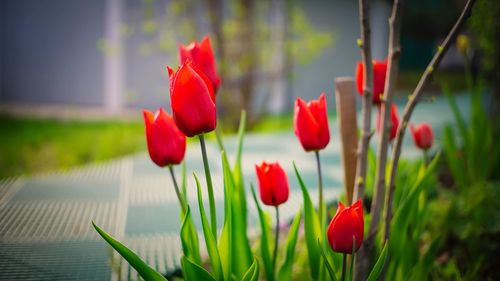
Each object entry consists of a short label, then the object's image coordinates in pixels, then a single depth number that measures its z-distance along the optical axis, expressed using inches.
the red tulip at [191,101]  34.9
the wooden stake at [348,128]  54.3
